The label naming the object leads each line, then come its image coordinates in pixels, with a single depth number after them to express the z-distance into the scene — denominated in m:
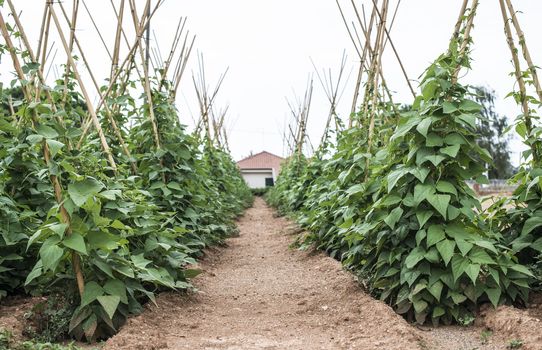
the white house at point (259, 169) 58.38
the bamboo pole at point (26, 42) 4.01
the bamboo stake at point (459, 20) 4.32
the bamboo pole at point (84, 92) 5.09
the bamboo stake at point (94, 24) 7.83
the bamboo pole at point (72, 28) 6.03
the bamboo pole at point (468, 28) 4.27
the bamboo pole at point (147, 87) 6.46
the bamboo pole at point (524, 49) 4.32
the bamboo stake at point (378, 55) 6.19
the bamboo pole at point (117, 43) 6.50
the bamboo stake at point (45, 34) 5.22
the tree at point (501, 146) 42.06
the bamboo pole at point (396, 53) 6.00
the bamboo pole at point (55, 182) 3.39
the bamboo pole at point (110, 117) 6.05
